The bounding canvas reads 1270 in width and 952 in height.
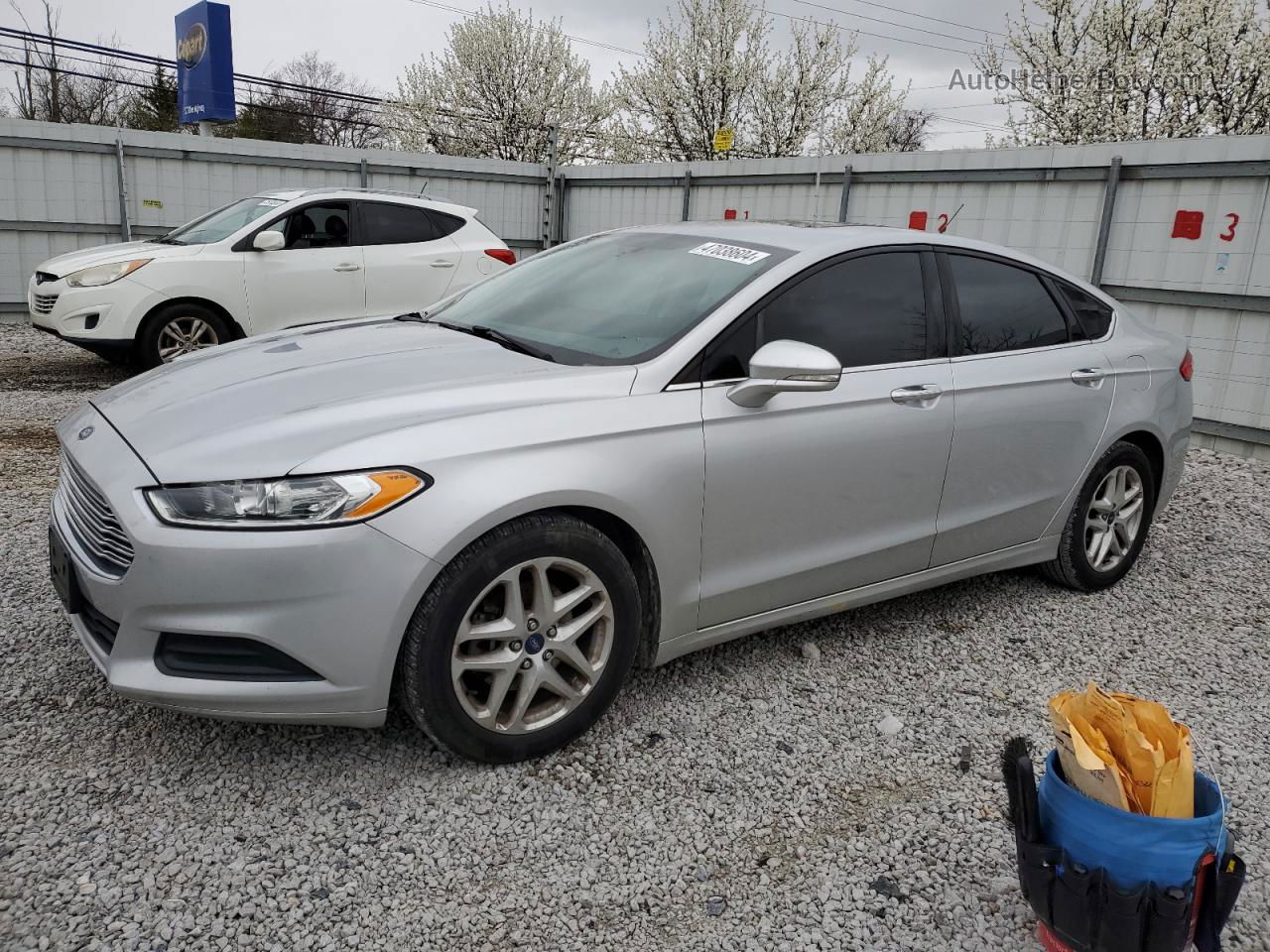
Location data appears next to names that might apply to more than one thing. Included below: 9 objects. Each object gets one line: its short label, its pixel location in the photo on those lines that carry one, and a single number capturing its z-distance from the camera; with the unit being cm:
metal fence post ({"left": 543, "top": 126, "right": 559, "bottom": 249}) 1497
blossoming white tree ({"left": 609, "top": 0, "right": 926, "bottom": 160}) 2723
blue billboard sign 1538
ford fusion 241
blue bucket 188
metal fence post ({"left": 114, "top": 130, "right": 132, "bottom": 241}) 1185
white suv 765
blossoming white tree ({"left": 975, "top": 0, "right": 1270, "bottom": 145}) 1984
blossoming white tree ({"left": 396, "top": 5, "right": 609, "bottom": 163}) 2802
